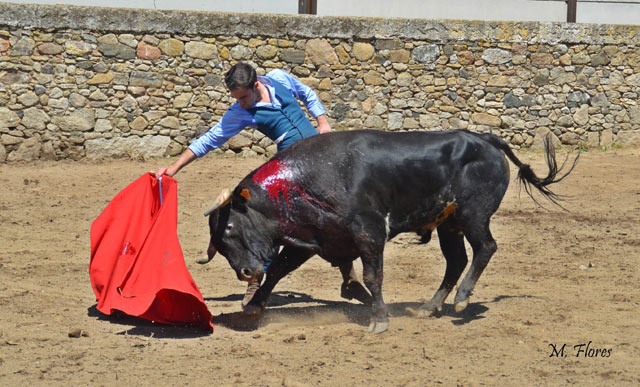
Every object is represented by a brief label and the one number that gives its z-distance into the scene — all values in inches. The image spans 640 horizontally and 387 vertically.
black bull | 409.2
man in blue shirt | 423.7
